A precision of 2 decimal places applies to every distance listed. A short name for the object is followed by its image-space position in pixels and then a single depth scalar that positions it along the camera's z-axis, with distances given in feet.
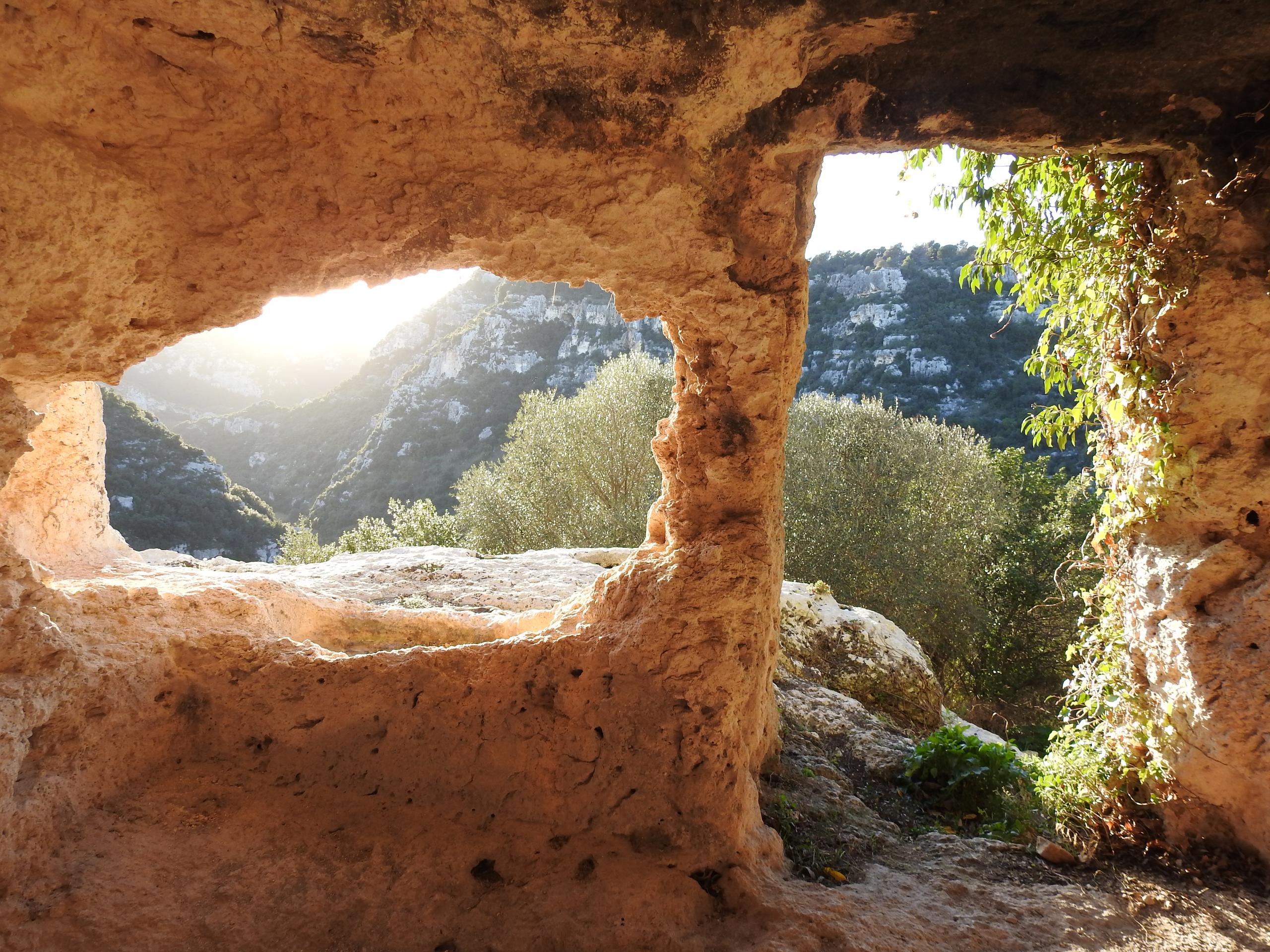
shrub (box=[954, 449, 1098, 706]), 56.90
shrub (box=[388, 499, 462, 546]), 68.18
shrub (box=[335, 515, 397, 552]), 66.85
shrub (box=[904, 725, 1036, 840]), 15.69
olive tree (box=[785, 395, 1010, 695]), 56.34
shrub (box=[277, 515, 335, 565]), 68.69
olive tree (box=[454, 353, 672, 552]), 63.72
